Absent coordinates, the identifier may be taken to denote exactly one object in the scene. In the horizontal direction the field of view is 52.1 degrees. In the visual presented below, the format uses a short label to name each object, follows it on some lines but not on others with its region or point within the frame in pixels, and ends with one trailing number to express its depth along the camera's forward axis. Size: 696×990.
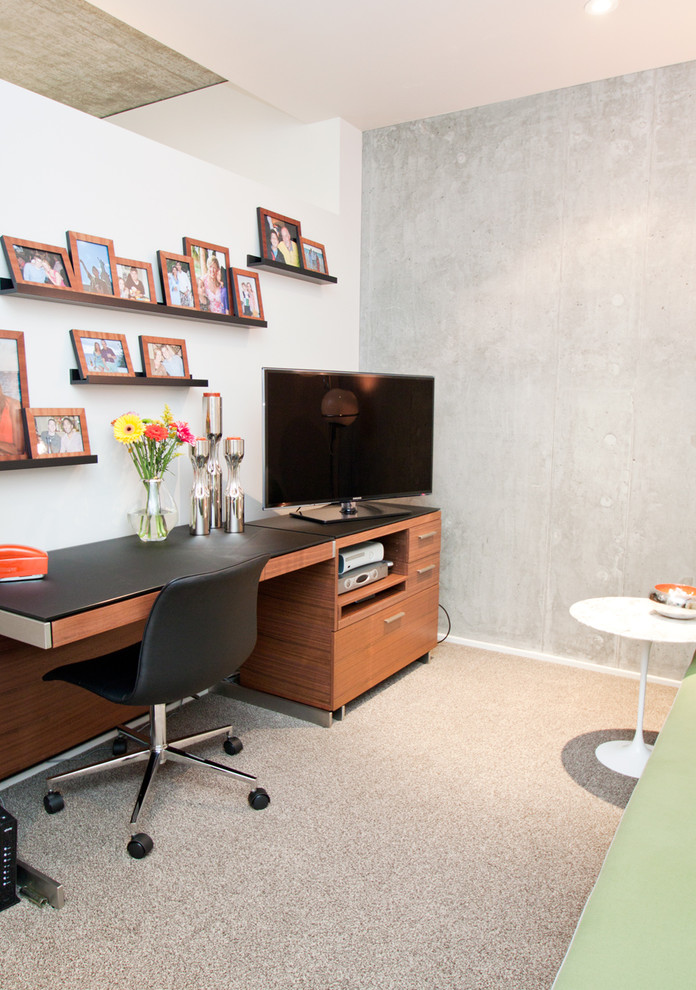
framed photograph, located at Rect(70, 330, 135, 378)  2.40
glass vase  2.54
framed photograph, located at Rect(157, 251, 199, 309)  2.67
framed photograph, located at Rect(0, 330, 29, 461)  2.17
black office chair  1.92
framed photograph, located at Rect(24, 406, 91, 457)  2.24
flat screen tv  2.88
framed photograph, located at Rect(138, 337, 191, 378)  2.65
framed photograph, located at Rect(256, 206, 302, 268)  3.16
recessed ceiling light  2.54
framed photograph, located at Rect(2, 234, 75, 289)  2.16
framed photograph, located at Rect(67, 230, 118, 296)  2.35
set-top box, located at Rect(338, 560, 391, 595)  2.83
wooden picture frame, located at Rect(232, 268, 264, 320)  3.02
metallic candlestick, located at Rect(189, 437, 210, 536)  2.67
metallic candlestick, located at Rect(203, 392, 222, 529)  2.73
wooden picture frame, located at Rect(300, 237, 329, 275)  3.44
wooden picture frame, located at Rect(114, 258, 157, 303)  2.52
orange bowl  2.52
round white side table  2.33
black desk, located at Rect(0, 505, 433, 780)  1.76
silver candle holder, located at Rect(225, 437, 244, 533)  2.76
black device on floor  1.76
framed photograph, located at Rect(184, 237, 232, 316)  2.83
